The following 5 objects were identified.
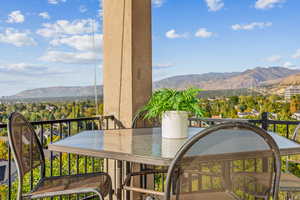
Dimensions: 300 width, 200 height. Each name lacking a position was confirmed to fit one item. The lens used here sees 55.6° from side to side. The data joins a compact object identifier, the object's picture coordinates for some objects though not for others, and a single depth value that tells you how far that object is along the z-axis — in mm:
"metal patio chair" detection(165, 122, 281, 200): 1170
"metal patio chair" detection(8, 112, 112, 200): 1754
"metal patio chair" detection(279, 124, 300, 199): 1960
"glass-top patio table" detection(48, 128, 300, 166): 1176
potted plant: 1858
